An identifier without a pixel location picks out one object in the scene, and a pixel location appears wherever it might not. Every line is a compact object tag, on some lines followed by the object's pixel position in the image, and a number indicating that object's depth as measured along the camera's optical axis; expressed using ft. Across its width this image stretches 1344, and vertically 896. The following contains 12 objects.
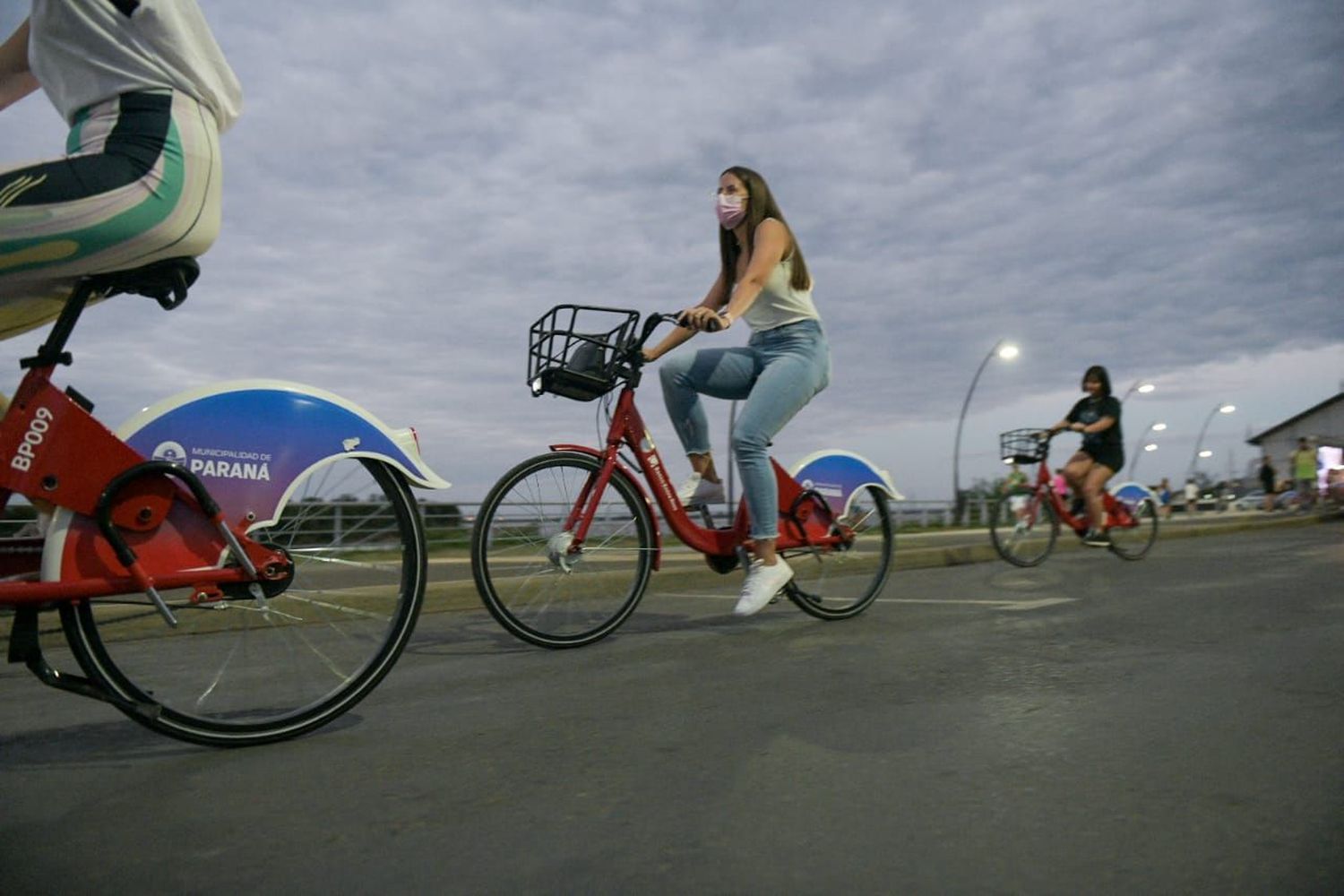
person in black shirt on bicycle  34.17
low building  285.84
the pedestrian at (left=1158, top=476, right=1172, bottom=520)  174.70
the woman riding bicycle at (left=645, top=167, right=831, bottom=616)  16.20
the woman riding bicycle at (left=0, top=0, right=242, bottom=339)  7.74
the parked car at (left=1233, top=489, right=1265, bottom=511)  185.42
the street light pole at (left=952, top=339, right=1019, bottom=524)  125.90
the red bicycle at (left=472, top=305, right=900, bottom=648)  14.40
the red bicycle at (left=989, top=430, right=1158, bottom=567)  32.42
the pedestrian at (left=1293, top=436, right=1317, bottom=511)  87.10
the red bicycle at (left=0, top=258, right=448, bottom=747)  8.41
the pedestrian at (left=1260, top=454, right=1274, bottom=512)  111.07
